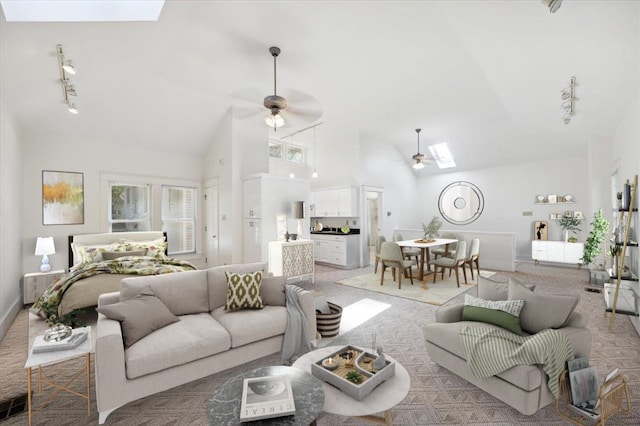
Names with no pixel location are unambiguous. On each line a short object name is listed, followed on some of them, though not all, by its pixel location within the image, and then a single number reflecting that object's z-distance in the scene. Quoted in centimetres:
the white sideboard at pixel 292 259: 544
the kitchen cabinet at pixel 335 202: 770
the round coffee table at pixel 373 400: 157
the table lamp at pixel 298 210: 588
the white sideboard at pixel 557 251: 684
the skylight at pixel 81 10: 279
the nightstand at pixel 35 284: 440
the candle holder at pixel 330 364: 188
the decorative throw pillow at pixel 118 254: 469
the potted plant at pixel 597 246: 521
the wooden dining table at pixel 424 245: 567
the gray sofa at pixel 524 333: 195
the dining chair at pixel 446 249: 630
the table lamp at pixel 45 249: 451
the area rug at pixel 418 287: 483
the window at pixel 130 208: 581
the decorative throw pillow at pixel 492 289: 262
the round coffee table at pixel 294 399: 143
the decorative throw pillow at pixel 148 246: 499
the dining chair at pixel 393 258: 539
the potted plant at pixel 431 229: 628
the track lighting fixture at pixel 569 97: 432
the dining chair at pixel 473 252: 591
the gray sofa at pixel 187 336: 199
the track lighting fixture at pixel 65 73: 320
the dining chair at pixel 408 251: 676
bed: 345
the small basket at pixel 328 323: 323
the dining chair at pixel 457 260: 550
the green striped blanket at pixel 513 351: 195
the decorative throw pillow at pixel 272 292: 306
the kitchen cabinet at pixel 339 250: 738
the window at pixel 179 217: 643
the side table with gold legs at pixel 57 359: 190
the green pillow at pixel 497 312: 234
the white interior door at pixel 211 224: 639
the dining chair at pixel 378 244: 634
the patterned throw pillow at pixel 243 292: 292
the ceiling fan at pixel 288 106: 340
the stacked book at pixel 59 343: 200
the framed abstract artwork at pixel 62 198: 496
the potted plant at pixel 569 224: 717
